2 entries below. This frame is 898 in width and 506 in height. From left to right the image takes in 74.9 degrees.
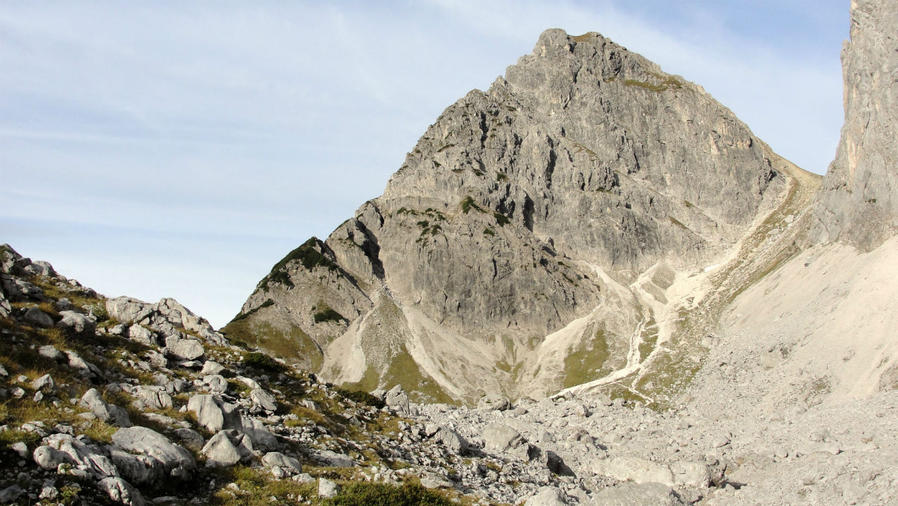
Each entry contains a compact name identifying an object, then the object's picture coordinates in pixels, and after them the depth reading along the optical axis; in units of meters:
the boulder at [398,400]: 47.31
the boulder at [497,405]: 75.03
